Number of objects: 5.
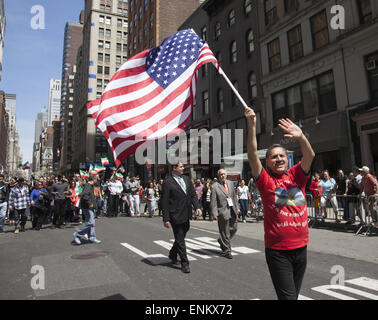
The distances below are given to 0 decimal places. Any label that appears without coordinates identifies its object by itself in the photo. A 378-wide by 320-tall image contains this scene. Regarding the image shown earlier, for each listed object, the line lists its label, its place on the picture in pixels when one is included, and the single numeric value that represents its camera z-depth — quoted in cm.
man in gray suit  703
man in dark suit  596
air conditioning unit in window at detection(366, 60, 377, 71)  1534
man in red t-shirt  288
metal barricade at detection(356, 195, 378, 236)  967
